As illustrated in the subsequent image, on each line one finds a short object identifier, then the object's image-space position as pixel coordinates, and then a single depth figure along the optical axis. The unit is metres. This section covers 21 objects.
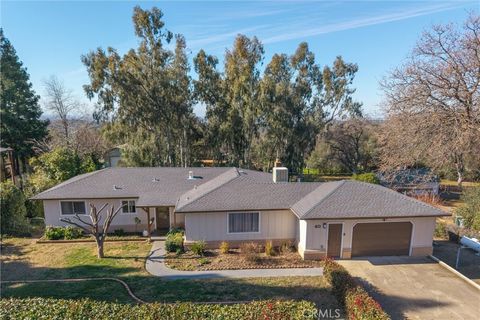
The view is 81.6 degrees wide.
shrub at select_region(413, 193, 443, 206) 25.74
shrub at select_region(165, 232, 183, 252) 15.04
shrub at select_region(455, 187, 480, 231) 18.24
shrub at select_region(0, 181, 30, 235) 17.88
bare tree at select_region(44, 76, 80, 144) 36.06
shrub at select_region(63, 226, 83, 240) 17.44
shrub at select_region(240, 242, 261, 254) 14.71
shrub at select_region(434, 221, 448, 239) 17.72
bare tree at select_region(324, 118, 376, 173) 37.31
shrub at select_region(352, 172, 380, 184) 26.72
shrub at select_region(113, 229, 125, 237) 18.03
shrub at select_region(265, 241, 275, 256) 14.62
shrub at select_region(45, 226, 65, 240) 17.30
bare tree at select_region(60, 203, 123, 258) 14.43
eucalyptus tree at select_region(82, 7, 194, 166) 27.97
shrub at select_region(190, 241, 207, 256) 14.66
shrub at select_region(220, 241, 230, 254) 14.80
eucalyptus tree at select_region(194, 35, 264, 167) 29.75
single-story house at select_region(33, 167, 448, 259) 14.09
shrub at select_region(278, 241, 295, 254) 15.07
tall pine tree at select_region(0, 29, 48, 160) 30.92
